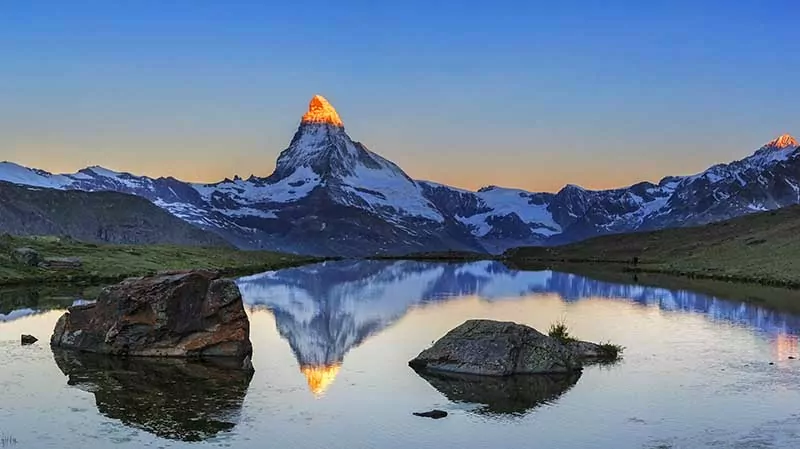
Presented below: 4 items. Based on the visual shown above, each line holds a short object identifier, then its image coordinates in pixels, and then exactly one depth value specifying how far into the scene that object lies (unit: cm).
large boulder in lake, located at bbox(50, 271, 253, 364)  3972
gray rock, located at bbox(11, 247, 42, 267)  9647
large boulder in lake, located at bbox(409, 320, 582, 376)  3578
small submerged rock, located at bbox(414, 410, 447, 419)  2789
